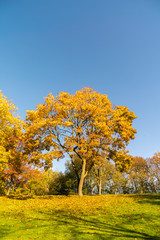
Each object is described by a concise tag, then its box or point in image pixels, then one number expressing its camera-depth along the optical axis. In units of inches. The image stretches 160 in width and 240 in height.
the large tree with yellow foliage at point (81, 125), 739.9
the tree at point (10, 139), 805.2
